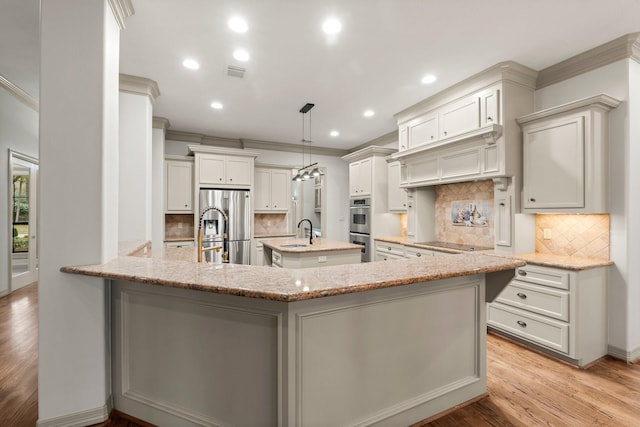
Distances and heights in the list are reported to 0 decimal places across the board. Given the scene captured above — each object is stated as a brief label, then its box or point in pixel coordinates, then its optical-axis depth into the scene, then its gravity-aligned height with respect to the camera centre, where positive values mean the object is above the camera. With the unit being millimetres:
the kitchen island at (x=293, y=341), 1380 -698
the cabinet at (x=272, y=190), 5945 +485
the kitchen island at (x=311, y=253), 3691 -536
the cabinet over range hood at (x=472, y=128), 3074 +1027
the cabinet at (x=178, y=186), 5105 +479
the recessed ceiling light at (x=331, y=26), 2363 +1557
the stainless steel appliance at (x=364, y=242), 5426 -561
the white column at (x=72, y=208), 1655 +26
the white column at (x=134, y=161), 3113 +564
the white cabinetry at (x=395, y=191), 5004 +385
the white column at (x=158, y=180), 4430 +495
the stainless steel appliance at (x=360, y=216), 5486 -56
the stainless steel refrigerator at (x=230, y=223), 5027 -176
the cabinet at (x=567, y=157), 2598 +534
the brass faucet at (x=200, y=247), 2367 -279
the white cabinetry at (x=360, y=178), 5512 +699
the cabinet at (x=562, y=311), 2479 -885
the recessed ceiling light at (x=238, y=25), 2345 +1559
